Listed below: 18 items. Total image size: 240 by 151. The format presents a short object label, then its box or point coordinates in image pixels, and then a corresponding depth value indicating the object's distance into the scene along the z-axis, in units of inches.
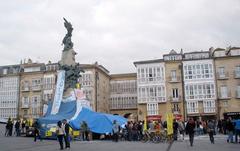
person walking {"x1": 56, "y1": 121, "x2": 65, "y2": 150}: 685.9
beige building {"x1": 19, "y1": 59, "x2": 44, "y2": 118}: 2792.8
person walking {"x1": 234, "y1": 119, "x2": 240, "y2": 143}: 858.8
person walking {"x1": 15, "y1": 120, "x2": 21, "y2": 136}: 1199.3
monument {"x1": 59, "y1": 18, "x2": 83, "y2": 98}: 1293.1
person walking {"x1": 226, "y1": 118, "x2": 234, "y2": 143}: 847.7
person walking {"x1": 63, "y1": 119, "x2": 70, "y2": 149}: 705.3
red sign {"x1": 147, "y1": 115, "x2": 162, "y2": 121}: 2294.0
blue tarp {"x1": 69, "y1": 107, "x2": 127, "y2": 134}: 1107.0
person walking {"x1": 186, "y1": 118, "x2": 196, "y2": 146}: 764.2
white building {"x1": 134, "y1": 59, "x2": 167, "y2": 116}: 2336.4
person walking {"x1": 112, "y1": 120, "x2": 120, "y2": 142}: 1006.9
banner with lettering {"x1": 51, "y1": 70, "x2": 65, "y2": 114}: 1183.6
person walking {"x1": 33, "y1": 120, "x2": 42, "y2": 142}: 971.7
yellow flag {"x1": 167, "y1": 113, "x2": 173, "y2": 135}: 878.3
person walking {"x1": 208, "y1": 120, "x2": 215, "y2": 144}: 847.6
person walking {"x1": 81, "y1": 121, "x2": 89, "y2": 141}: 1032.8
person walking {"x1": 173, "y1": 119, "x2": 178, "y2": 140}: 994.1
